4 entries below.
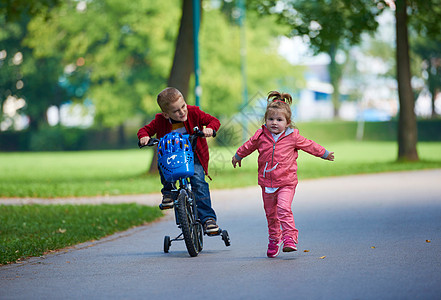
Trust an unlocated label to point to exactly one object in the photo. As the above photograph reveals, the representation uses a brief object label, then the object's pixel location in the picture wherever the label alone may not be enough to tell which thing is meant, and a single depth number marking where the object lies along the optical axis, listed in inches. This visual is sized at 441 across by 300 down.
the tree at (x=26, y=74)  4473.4
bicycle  561.3
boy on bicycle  574.6
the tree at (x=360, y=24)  1897.1
